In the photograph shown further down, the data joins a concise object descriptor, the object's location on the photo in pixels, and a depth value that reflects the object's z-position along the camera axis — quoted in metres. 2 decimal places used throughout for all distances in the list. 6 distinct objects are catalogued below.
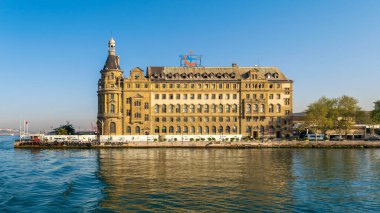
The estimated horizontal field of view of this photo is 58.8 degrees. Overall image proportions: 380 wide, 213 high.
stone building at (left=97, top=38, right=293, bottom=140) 142.25
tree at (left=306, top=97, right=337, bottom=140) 135.50
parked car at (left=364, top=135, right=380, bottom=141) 139.55
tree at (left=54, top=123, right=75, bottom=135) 149.88
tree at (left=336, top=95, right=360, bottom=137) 140.25
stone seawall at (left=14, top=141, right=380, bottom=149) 126.64
